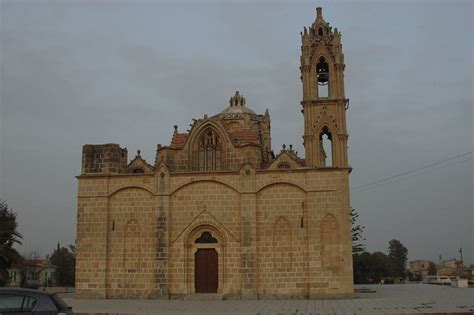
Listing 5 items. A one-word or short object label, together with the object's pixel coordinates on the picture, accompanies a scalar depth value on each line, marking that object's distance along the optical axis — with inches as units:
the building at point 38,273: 2539.4
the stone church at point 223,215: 1081.4
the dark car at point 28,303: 416.5
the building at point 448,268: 3730.8
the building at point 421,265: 5600.4
